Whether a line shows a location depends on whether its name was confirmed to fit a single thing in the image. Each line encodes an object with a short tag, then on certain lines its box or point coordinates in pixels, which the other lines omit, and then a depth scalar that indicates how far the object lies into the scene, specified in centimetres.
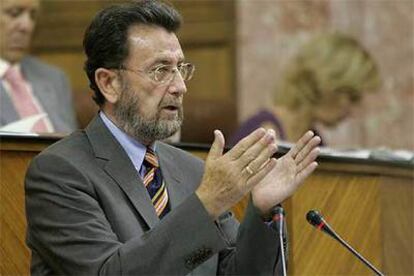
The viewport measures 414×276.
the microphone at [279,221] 654
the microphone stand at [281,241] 650
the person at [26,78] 1005
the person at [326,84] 1207
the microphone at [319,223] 646
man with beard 611
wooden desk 744
